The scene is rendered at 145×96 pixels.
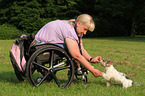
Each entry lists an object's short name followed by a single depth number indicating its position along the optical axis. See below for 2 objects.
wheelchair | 3.12
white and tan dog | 3.51
